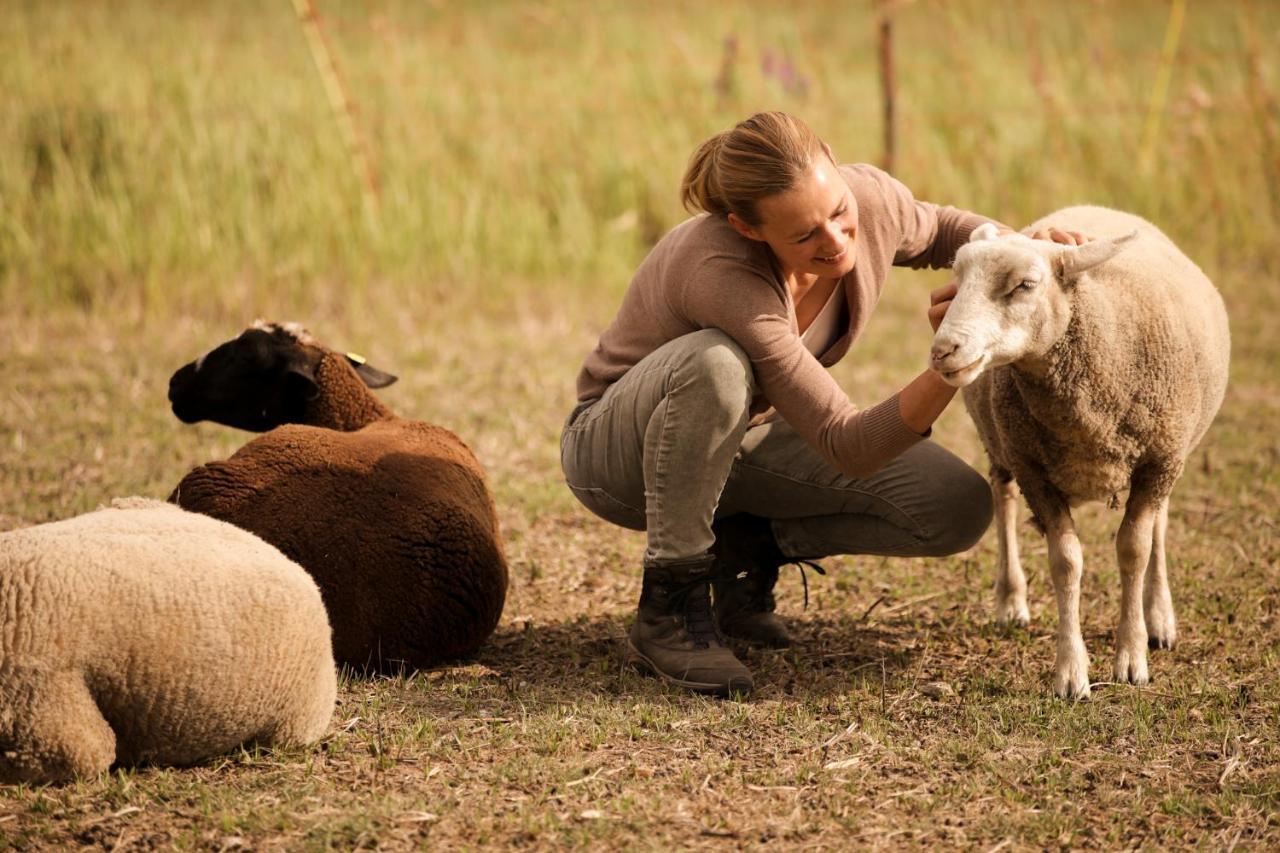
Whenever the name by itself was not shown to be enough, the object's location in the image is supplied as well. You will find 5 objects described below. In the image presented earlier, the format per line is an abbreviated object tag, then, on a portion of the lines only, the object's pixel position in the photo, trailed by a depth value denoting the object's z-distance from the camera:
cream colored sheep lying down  5.11
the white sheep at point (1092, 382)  6.05
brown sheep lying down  6.62
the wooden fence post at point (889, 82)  17.47
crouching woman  6.12
